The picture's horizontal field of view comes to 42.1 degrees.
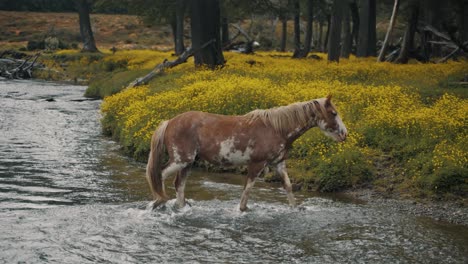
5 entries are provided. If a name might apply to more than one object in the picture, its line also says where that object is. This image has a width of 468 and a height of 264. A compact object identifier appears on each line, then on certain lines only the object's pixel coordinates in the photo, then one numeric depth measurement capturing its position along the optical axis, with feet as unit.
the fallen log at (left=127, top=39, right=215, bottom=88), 91.76
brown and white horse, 37.17
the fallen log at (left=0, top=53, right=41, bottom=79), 148.46
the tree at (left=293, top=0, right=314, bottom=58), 138.41
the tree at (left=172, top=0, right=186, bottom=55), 160.15
